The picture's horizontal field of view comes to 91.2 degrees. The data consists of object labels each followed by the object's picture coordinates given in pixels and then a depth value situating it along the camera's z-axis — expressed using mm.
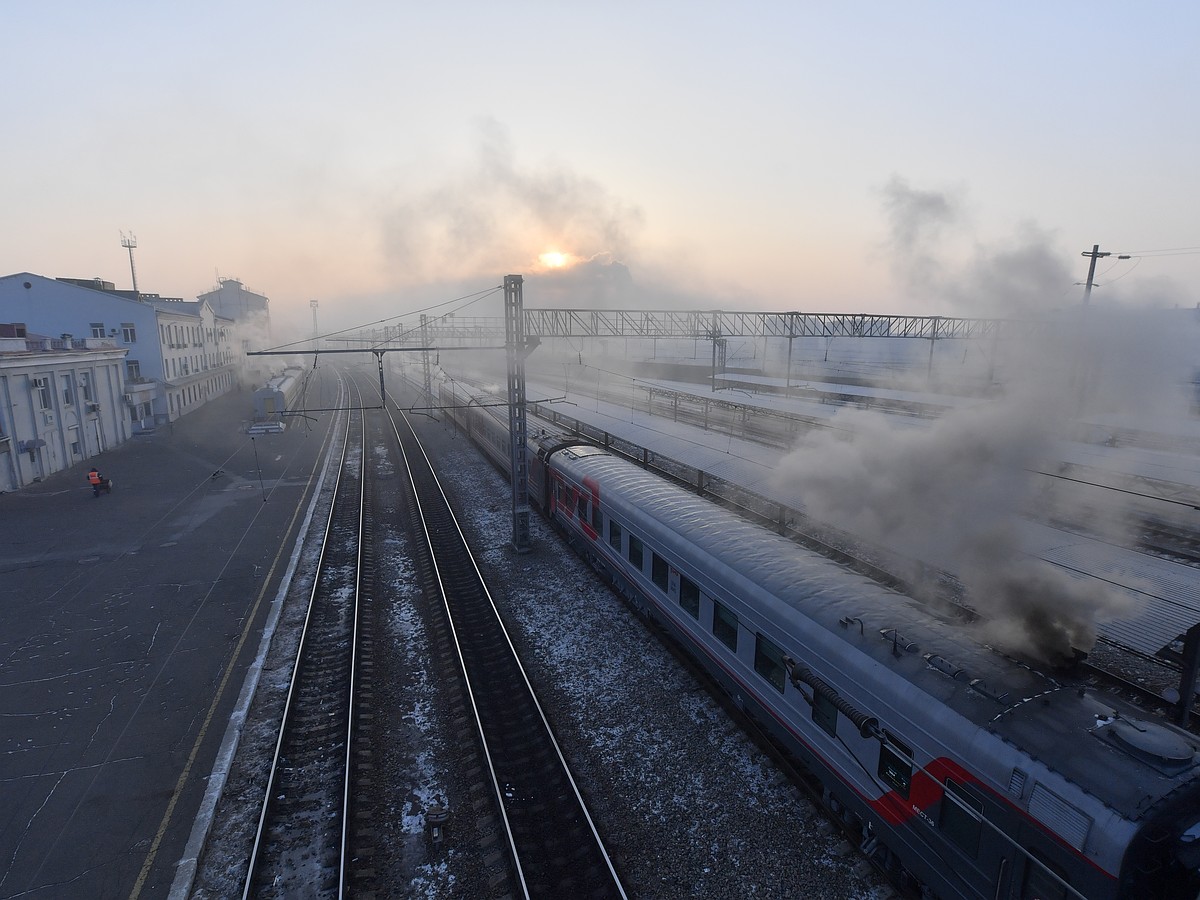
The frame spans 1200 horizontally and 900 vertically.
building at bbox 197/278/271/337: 93062
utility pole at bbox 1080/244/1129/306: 22328
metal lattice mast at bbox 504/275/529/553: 15711
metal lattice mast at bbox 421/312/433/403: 37675
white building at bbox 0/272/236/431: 36531
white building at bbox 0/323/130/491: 24672
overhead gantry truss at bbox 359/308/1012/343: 34312
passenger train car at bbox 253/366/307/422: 38312
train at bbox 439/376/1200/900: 4613
